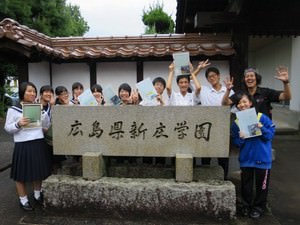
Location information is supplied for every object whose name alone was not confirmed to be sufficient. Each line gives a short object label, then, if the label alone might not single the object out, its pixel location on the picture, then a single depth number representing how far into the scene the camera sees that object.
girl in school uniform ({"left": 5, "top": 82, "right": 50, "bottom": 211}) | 3.50
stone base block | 3.38
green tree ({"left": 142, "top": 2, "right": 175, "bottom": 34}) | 20.50
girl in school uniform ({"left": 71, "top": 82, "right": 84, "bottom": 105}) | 4.61
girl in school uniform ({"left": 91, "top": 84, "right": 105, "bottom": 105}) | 4.34
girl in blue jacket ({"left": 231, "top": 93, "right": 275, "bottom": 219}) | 3.33
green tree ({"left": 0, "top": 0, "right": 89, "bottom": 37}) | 11.89
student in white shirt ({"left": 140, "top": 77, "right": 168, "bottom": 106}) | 3.70
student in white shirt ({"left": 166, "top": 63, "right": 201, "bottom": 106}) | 3.72
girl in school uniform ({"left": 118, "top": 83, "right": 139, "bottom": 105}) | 3.95
